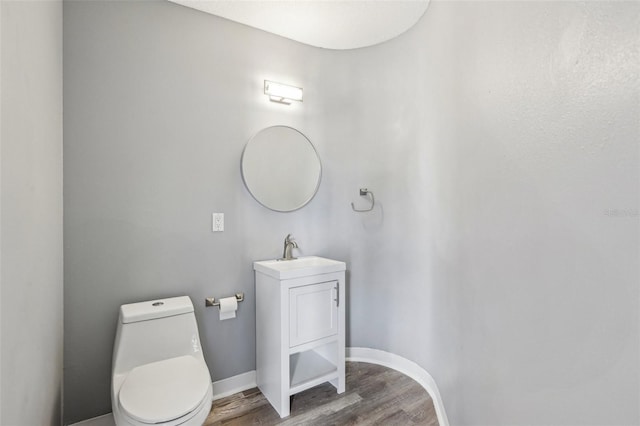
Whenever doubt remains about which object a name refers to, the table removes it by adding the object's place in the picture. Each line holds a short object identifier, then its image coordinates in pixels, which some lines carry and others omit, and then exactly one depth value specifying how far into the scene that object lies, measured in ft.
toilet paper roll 6.22
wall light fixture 6.89
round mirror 6.81
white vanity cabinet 5.83
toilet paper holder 6.27
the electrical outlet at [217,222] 6.36
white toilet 3.94
